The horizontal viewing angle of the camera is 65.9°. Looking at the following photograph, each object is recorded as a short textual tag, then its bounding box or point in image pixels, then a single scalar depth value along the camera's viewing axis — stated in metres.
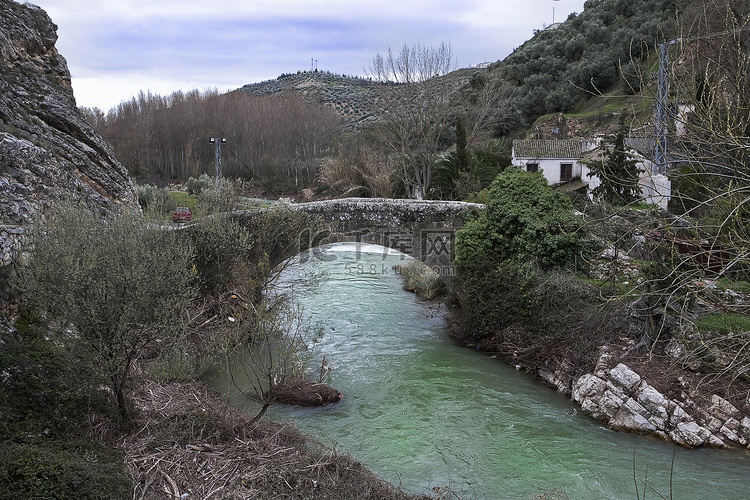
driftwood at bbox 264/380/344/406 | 10.88
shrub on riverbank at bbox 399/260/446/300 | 18.78
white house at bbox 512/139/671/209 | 29.56
